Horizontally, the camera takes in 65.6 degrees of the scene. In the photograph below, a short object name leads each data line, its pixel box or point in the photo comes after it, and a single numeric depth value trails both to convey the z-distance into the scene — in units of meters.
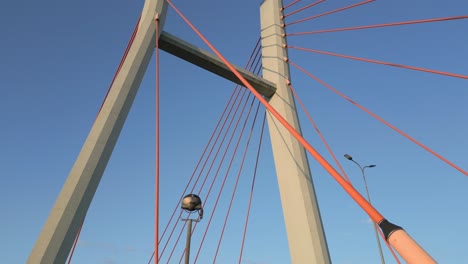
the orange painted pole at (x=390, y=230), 1.91
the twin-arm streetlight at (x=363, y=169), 15.77
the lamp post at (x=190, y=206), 6.55
